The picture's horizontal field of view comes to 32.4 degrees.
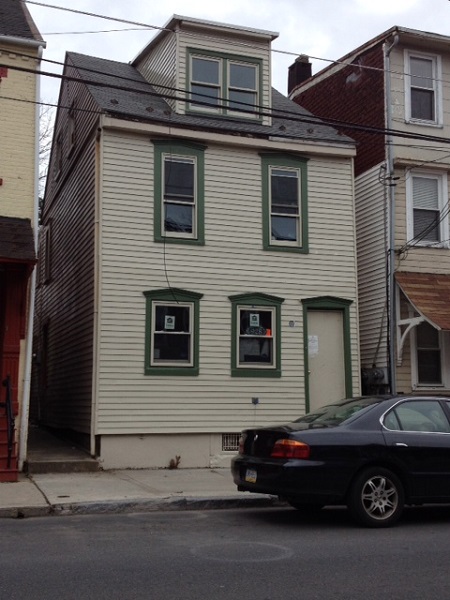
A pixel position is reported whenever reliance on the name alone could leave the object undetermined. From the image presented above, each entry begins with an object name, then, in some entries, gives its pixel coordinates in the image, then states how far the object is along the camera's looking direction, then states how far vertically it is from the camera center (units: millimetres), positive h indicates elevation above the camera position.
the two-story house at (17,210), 12438 +3319
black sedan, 8562 -605
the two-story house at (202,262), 14281 +2778
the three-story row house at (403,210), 16219 +4285
